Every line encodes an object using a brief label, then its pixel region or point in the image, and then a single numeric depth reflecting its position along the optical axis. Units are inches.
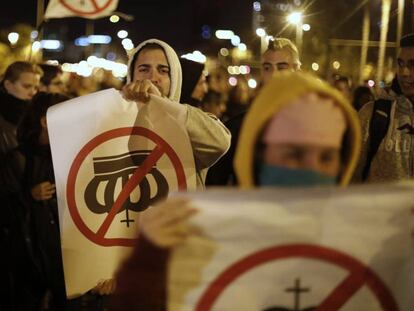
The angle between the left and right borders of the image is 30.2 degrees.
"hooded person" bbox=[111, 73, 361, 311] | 78.2
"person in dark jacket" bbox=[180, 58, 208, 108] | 221.1
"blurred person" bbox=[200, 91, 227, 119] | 358.3
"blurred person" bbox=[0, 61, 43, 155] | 223.6
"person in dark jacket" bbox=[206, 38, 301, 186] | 193.2
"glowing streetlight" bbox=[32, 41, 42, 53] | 259.5
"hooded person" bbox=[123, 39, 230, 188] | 142.0
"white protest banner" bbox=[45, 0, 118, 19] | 237.8
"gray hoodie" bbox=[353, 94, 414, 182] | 174.2
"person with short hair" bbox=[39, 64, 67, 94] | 294.8
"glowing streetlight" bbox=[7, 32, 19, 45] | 1272.1
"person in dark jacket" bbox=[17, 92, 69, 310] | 198.7
